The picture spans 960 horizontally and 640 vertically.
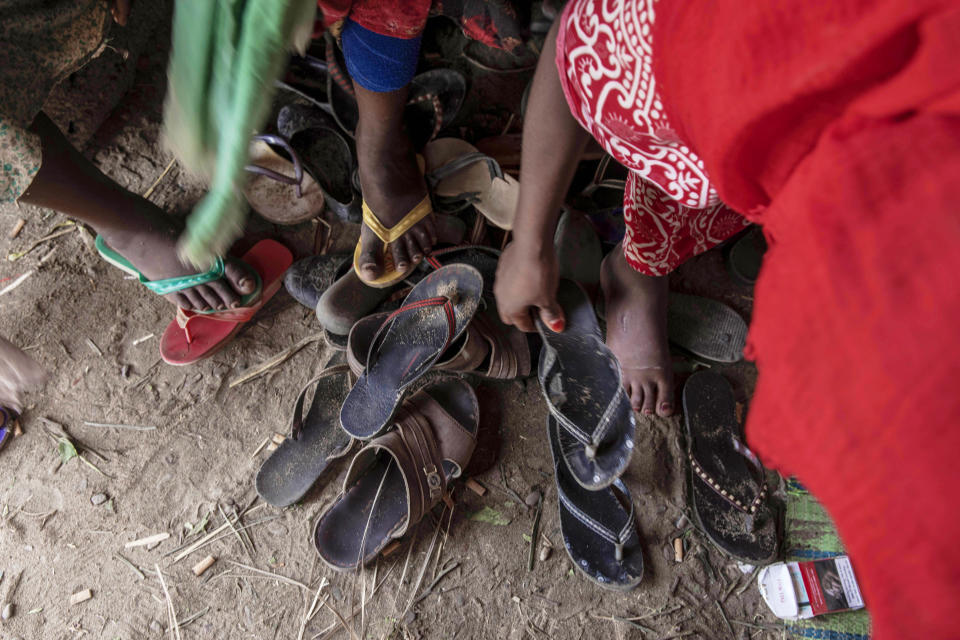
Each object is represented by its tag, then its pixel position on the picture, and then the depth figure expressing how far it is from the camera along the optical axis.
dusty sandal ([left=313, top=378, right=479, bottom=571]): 1.18
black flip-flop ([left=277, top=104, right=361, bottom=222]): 1.36
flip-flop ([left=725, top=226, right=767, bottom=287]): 1.30
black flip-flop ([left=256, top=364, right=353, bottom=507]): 1.24
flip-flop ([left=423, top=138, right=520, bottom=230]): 1.33
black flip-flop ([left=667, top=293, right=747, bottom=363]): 1.28
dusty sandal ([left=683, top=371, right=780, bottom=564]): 1.16
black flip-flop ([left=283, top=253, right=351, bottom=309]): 1.33
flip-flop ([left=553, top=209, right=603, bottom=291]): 1.25
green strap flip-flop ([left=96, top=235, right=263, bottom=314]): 1.27
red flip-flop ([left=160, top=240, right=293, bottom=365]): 1.32
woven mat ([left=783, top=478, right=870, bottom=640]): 1.08
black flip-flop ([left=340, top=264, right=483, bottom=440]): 1.16
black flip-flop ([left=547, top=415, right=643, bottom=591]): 1.15
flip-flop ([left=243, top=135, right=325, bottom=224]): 1.40
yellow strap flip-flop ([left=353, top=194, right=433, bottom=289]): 1.27
